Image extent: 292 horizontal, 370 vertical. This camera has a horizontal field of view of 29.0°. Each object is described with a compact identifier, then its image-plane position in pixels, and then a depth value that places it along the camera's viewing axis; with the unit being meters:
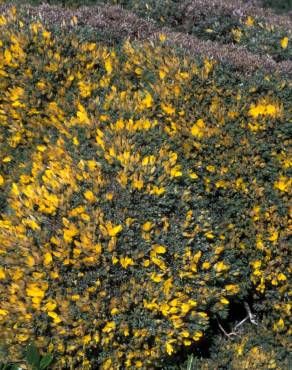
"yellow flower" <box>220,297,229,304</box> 3.28
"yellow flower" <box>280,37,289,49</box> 4.55
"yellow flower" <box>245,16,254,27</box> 4.93
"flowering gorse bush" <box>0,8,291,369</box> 2.98
